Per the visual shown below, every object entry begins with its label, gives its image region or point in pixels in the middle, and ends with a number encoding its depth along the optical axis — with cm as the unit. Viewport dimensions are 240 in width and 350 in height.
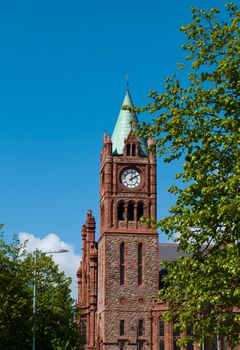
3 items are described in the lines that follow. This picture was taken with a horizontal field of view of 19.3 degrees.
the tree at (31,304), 5406
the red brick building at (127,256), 7494
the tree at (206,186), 2517
